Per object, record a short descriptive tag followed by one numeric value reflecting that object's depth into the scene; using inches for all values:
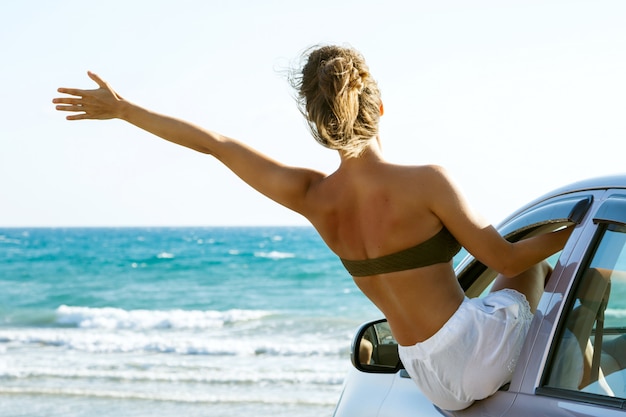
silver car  180.5
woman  208.6
